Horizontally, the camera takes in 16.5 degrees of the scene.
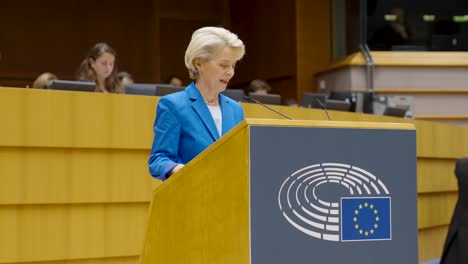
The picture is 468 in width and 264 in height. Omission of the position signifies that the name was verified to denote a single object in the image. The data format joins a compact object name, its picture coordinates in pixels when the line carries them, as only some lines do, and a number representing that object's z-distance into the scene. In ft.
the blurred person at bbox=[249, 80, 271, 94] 46.71
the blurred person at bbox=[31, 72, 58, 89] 30.32
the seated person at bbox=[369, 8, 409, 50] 59.95
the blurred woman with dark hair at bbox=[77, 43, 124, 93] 30.49
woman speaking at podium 14.57
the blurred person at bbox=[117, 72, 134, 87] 40.57
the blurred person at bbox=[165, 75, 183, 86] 51.46
